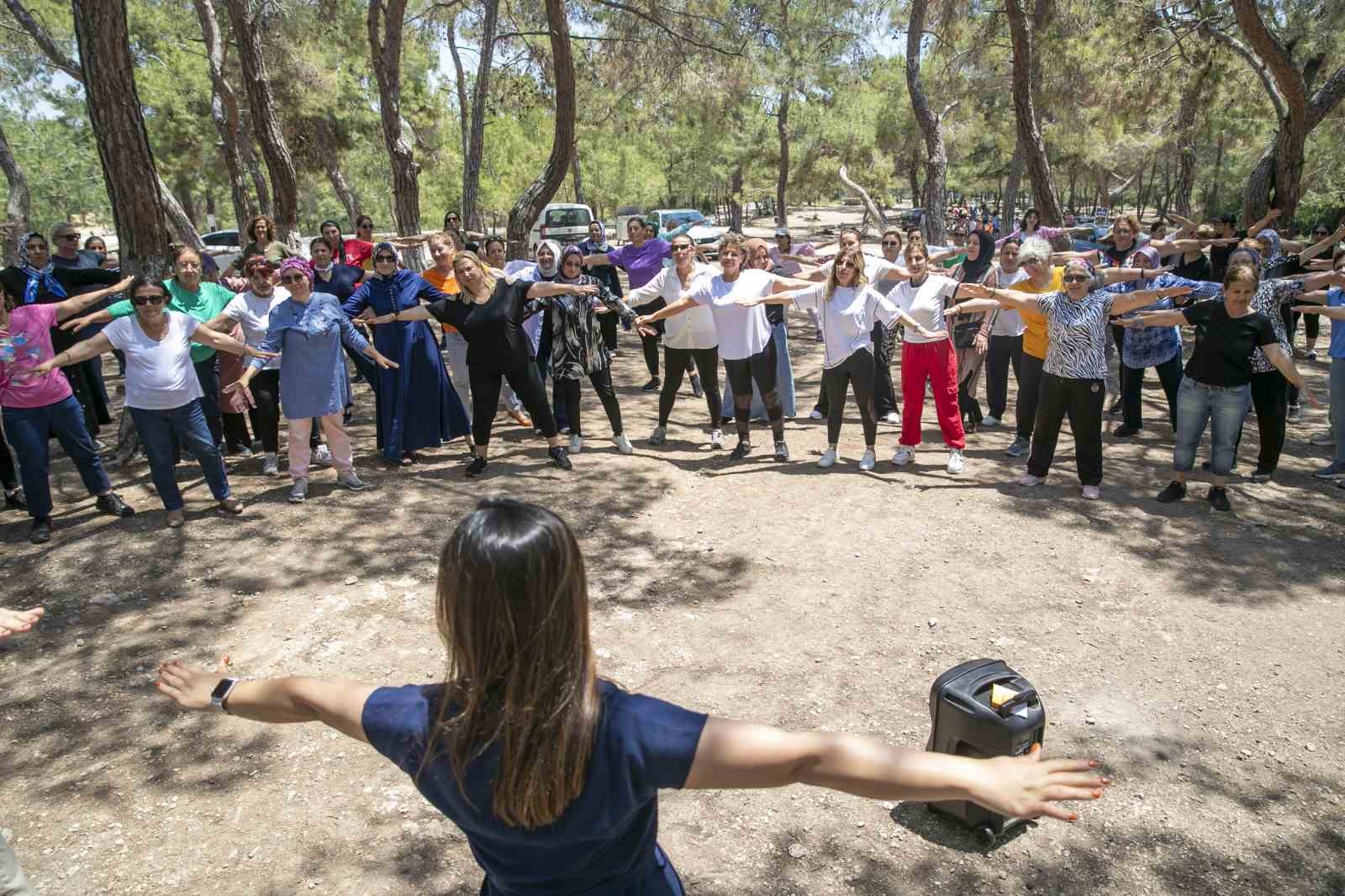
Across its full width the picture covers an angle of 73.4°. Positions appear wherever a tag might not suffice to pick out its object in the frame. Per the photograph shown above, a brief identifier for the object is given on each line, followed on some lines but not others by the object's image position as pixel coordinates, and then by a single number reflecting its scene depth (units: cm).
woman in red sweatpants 718
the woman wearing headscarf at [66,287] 754
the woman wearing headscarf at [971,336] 855
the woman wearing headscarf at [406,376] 745
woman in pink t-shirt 589
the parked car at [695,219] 3049
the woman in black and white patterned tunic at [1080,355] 617
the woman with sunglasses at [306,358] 648
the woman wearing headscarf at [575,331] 770
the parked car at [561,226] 2306
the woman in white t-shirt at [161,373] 579
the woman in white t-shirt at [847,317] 702
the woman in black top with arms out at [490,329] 695
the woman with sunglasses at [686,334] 785
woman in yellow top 669
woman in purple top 996
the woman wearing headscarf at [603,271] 1052
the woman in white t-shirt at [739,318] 736
